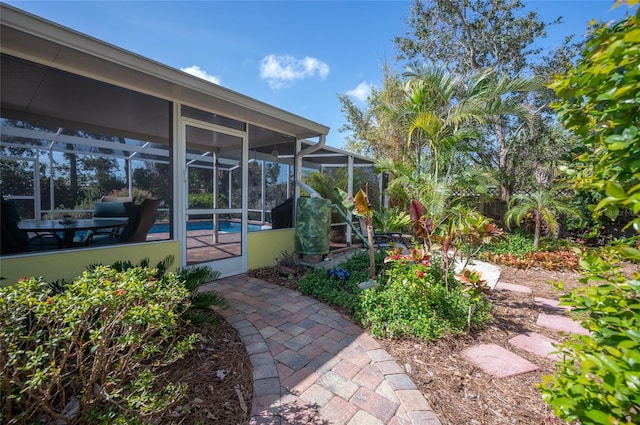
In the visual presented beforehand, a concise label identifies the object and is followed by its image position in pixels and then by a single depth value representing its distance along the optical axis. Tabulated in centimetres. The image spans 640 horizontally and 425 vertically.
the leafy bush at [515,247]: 677
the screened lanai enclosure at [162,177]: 435
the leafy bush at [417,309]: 288
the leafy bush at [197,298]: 260
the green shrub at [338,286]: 357
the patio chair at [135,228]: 425
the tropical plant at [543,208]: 651
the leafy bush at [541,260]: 590
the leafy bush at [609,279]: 75
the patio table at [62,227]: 374
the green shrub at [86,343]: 127
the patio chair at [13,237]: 295
